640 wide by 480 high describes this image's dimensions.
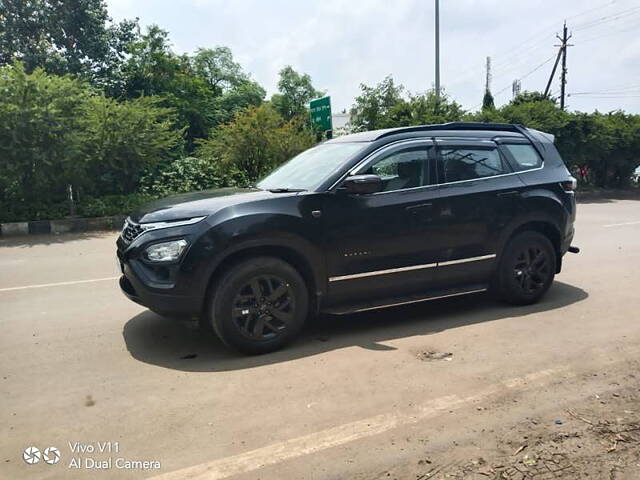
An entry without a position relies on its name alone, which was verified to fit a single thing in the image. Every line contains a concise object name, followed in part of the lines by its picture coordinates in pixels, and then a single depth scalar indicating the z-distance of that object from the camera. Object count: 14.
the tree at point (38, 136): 11.36
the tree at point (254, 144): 15.82
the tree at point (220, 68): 48.88
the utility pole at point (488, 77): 49.22
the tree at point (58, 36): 28.88
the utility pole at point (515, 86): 51.73
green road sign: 15.09
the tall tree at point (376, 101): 21.81
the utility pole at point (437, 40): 20.80
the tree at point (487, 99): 39.54
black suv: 4.07
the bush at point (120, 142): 13.01
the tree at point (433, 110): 18.95
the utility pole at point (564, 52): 36.91
